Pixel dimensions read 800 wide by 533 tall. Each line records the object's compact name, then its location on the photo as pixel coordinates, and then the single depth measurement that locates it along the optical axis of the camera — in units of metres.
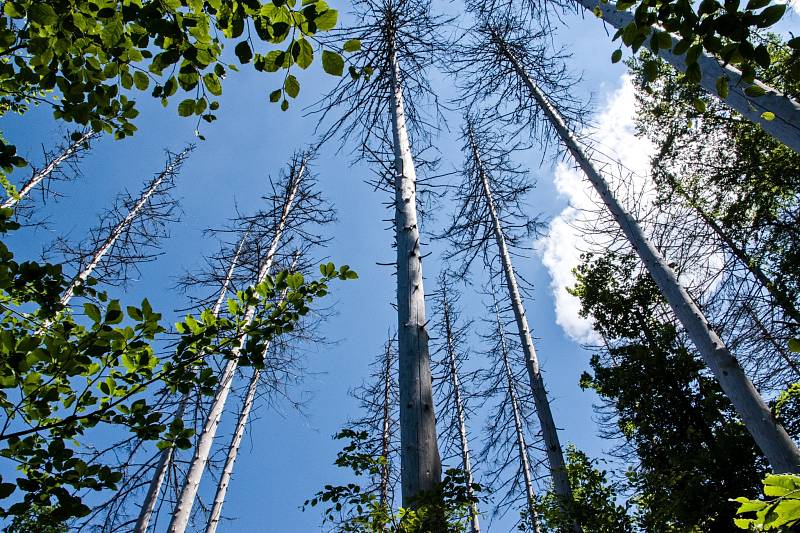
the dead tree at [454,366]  11.74
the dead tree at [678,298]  3.97
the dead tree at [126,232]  10.31
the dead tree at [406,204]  2.55
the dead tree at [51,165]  10.23
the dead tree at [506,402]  9.85
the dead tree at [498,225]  6.89
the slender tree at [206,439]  5.62
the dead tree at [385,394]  13.38
